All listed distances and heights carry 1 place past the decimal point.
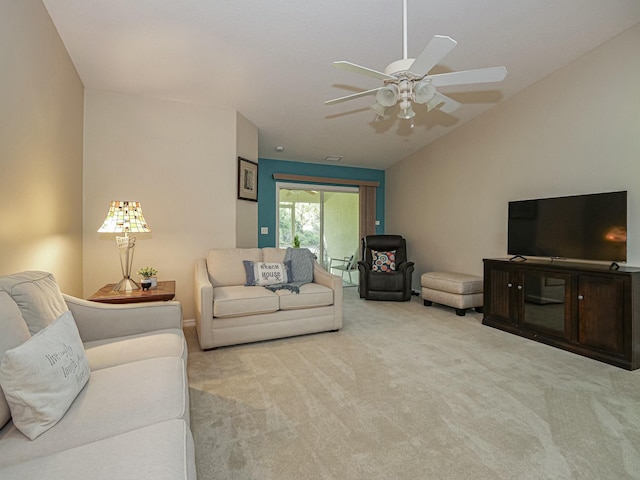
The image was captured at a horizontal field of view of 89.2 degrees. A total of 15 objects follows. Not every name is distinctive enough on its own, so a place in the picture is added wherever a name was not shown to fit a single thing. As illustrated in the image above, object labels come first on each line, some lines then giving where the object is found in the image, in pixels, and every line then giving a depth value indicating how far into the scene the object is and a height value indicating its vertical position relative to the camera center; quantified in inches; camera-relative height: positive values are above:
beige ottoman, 165.5 -27.6
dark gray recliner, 198.7 -27.7
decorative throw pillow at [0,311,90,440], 41.3 -19.9
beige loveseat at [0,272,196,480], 35.5 -24.9
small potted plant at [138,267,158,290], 110.3 -15.1
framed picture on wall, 161.2 +29.4
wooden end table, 97.5 -18.8
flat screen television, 112.3 +4.8
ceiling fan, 72.4 +38.4
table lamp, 104.4 +3.2
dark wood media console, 103.0 -24.6
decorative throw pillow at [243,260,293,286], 143.4 -16.3
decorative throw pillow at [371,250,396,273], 210.2 -15.8
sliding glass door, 242.7 +13.5
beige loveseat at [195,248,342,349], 117.2 -26.1
